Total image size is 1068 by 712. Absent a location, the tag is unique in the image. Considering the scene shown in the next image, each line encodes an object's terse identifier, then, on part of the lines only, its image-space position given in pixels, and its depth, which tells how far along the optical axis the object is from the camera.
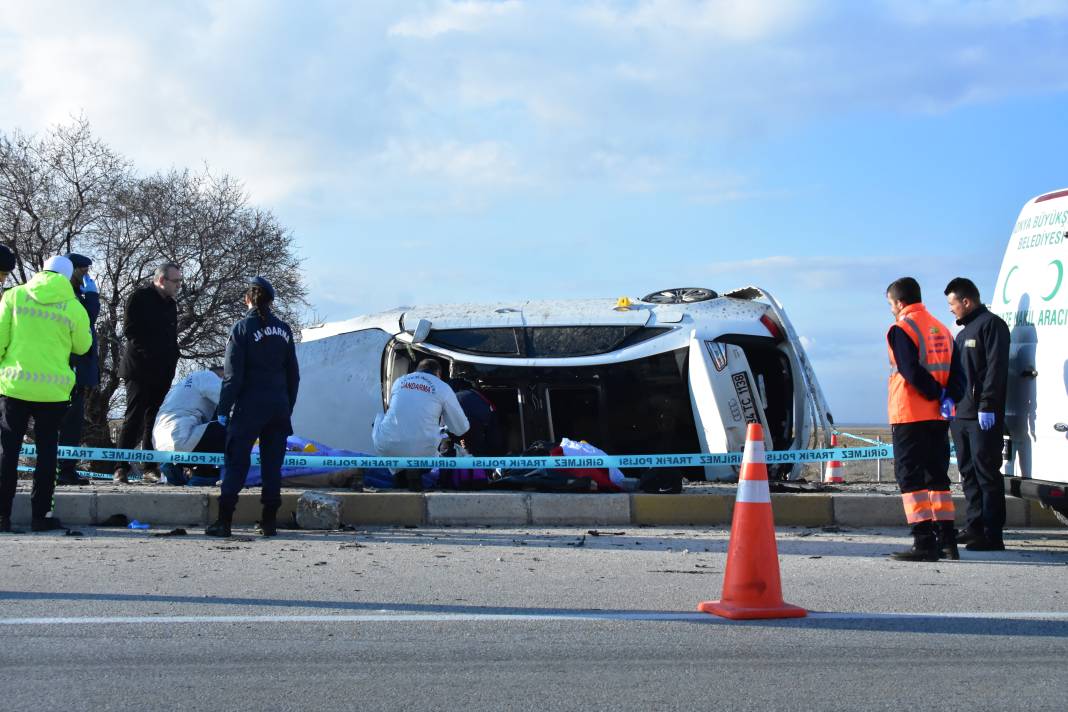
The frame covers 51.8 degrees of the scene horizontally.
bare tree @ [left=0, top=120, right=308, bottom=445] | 23.97
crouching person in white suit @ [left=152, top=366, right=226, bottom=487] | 9.55
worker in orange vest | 6.60
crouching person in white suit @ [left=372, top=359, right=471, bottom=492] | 9.26
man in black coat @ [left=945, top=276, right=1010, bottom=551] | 6.82
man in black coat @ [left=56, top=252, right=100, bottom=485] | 8.91
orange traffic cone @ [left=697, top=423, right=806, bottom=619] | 4.91
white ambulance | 6.62
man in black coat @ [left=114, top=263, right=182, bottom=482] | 9.80
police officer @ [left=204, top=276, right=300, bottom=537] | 7.43
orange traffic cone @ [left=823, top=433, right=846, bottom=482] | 13.23
